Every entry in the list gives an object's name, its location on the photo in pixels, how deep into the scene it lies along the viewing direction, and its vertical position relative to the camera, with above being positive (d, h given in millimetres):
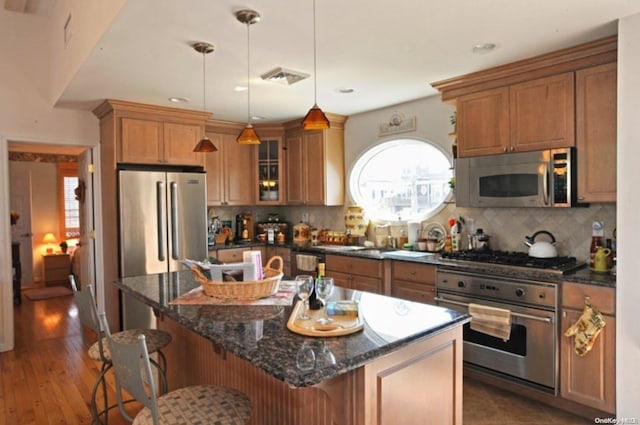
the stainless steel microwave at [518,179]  2965 +164
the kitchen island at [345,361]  1386 -560
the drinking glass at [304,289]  1900 -395
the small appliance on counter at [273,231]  5505 -377
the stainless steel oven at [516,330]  2795 -893
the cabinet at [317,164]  4977 +479
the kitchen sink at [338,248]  4402 -498
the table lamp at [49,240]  7756 -636
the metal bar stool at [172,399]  1477 -794
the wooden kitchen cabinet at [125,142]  4145 +658
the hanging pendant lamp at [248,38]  2236 +1018
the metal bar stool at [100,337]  2232 -781
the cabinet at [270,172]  5477 +418
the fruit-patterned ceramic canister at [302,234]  5426 -402
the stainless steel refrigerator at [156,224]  4109 -203
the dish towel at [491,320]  2934 -861
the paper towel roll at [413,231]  4301 -302
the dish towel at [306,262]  4578 -660
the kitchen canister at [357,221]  4809 -215
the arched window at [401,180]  4254 +249
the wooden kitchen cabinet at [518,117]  2967 +642
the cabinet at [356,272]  3865 -685
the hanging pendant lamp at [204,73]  2674 +1018
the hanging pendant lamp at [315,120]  2191 +437
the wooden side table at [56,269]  7539 -1149
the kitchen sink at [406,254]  3764 -490
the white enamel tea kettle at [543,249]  3164 -377
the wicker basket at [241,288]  2090 -429
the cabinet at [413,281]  3459 -686
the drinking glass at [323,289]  1901 -393
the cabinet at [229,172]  5168 +408
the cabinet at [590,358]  2555 -1007
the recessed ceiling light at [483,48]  2765 +1037
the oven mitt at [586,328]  2539 -795
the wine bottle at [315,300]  1892 -447
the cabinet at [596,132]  2752 +461
